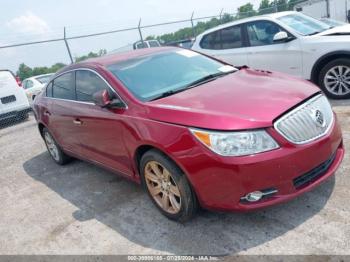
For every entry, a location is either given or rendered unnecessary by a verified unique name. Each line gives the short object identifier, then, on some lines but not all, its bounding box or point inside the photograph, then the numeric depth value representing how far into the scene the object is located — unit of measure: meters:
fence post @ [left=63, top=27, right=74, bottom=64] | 14.65
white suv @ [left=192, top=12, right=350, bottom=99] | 6.14
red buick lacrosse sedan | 2.80
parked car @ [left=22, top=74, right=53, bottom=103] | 13.25
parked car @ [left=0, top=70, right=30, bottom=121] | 10.12
